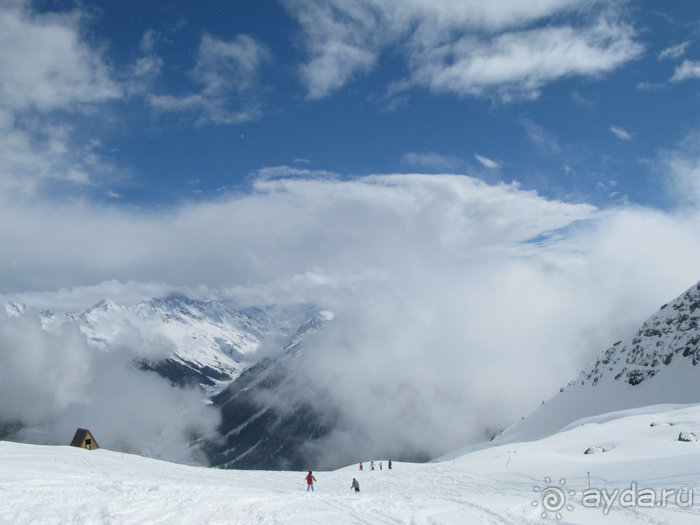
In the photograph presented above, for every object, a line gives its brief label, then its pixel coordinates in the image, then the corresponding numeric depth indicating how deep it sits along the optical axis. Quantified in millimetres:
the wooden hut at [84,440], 93938
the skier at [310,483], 35844
